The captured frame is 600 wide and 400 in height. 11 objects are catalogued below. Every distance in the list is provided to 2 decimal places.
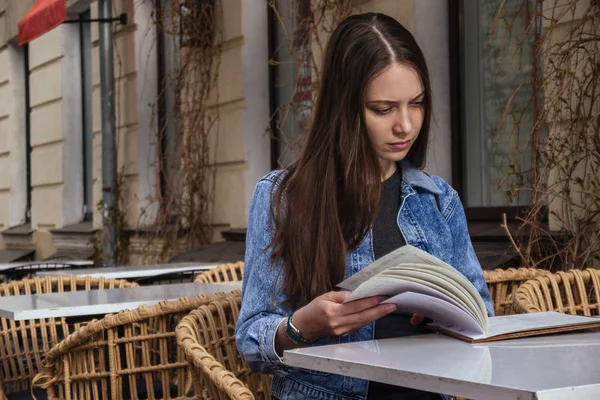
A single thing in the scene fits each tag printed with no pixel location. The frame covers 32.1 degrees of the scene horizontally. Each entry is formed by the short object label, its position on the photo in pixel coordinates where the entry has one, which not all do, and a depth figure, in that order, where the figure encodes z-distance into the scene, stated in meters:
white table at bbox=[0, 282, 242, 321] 3.19
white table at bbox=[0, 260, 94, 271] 6.30
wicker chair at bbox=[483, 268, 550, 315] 3.03
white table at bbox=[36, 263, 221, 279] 5.02
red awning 7.53
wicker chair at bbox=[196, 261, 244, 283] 4.21
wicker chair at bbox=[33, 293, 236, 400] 2.69
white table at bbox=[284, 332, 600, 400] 1.38
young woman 2.15
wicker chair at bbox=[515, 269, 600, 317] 2.68
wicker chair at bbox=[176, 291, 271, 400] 1.76
